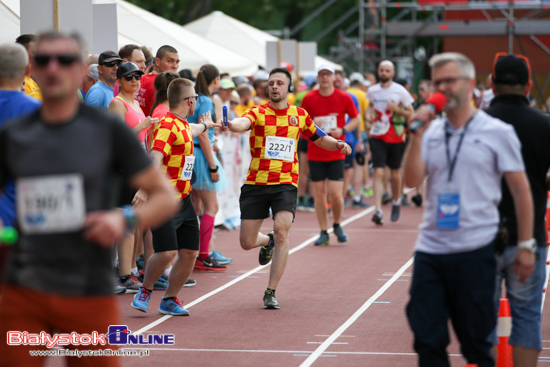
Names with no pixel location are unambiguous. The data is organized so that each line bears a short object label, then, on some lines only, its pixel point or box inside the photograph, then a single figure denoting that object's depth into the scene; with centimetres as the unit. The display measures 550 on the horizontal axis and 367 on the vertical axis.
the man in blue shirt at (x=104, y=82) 1605
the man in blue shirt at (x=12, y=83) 934
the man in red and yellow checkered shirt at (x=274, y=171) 1533
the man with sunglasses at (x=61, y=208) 654
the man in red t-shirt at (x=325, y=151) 2300
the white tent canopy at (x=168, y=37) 2956
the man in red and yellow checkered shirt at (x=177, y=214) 1394
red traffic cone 1032
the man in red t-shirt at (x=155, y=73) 1839
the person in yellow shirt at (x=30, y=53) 1440
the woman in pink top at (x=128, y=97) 1534
